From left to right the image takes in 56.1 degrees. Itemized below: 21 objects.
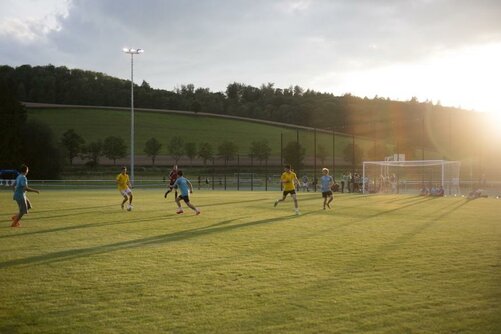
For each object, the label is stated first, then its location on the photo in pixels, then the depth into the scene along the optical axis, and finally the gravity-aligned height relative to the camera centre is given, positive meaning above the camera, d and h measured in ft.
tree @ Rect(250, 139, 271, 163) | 283.10 +12.00
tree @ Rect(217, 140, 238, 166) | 286.15 +12.00
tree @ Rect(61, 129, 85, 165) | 279.08 +15.92
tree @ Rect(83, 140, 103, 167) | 285.33 +10.59
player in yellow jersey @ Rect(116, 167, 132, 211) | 73.39 -2.49
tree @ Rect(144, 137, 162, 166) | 291.17 +13.29
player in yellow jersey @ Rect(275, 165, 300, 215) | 70.69 -1.73
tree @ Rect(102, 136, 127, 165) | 288.51 +13.10
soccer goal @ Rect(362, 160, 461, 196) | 137.08 -3.35
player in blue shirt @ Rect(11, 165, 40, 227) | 51.13 -2.85
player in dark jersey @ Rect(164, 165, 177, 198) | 93.94 -1.34
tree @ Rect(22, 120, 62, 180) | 230.07 +7.53
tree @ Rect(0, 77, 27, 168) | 226.58 +20.09
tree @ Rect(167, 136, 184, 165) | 296.10 +13.25
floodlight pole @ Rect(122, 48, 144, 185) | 178.50 +44.74
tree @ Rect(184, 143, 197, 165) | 295.69 +12.22
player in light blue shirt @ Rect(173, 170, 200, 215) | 64.37 -2.57
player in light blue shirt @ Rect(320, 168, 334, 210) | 76.69 -2.54
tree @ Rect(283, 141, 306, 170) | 218.38 +7.09
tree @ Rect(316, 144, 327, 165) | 265.54 +9.45
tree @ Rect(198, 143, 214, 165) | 289.94 +10.77
